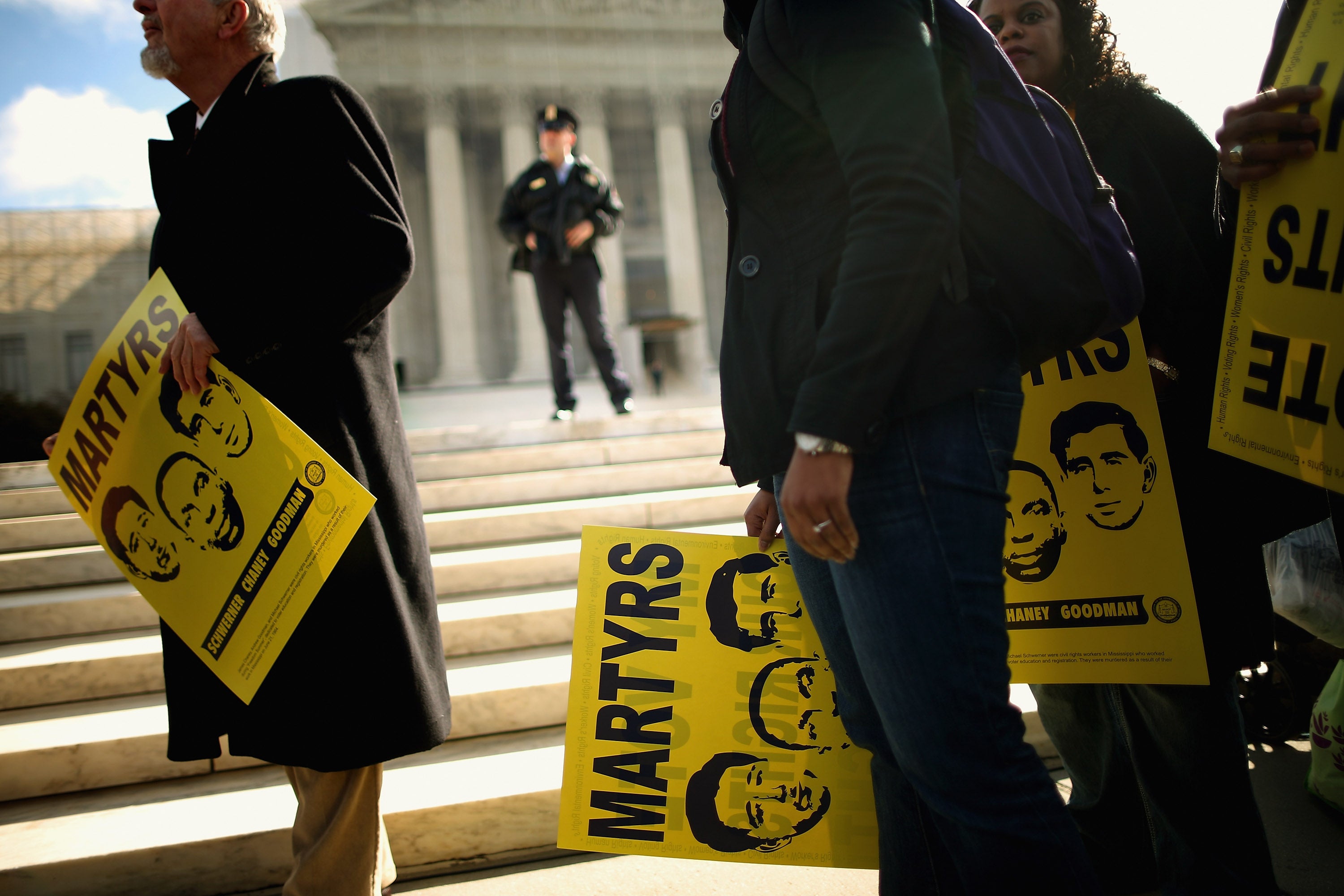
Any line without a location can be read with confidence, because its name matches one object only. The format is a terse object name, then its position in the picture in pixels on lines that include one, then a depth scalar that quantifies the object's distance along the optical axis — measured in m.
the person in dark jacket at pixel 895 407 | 0.92
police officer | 6.30
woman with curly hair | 1.50
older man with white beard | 1.50
